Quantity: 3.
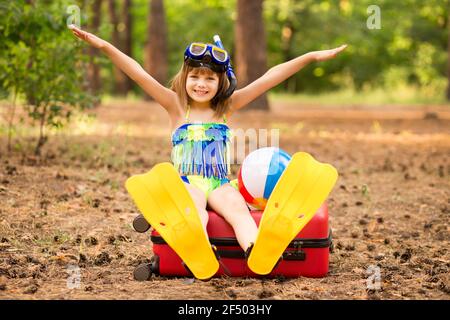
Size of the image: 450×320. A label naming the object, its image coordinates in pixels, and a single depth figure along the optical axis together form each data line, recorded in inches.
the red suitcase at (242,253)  137.9
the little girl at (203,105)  149.0
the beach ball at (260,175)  147.3
